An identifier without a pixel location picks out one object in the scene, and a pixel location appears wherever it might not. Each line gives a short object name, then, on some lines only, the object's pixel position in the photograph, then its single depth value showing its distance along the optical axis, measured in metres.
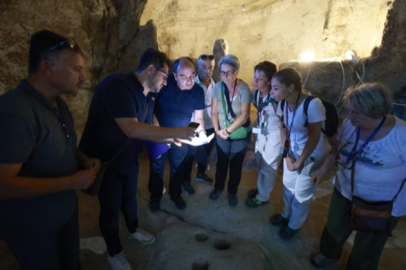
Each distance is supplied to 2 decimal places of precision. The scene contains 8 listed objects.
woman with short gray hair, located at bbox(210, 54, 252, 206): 2.99
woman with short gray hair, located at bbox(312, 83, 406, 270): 1.75
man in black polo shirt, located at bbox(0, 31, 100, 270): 1.17
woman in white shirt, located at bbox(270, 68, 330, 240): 2.25
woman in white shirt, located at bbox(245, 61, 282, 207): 2.90
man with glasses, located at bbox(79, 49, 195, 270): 1.82
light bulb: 5.65
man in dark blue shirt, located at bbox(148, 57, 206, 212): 2.60
